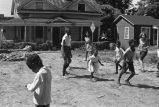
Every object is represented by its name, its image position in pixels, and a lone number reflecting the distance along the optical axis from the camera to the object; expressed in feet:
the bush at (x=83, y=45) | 102.32
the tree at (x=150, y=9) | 170.09
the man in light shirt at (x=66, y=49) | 39.65
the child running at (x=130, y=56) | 34.30
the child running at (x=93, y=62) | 37.60
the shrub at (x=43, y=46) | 96.07
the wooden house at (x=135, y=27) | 117.80
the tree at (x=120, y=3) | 192.08
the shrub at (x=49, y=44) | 98.13
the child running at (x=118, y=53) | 43.04
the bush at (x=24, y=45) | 95.15
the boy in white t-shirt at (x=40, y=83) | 15.34
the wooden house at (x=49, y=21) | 110.63
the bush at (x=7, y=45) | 96.14
